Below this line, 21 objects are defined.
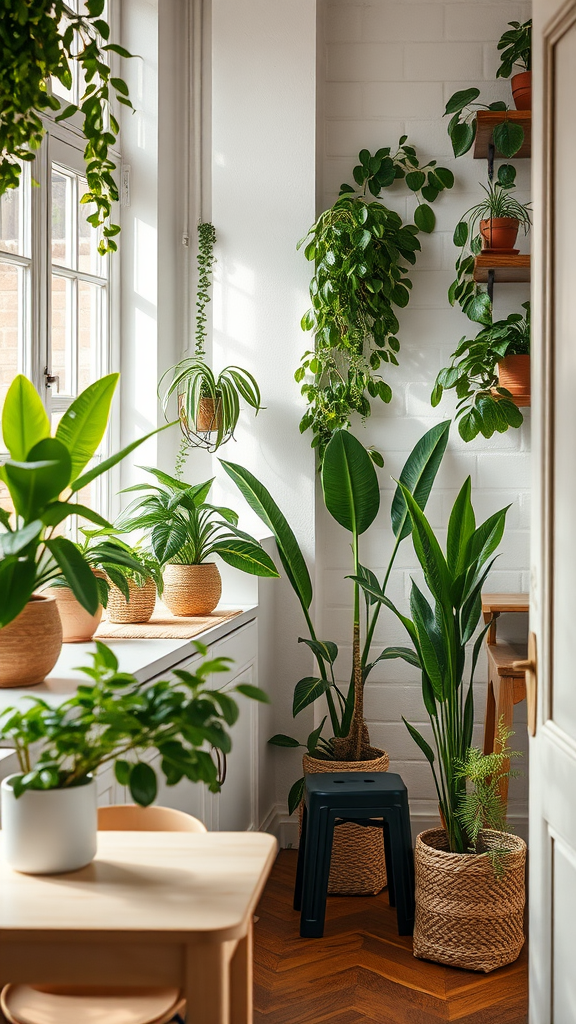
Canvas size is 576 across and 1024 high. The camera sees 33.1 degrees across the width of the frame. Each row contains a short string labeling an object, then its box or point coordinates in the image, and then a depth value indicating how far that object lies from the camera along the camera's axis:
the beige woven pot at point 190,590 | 2.94
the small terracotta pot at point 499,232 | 3.26
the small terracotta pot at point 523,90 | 3.24
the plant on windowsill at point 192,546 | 2.85
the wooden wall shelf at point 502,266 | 3.21
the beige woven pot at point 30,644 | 1.89
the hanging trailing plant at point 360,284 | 3.32
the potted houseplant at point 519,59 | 3.27
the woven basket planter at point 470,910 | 2.61
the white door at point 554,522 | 1.68
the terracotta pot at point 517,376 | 3.31
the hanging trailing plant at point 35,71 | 1.59
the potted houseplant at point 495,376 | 3.31
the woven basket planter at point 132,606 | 2.81
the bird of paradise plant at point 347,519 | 3.03
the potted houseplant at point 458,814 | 2.62
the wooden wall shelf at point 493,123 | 3.18
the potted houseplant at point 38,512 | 1.47
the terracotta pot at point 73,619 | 2.42
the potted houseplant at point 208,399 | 3.23
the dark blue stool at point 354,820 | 2.79
